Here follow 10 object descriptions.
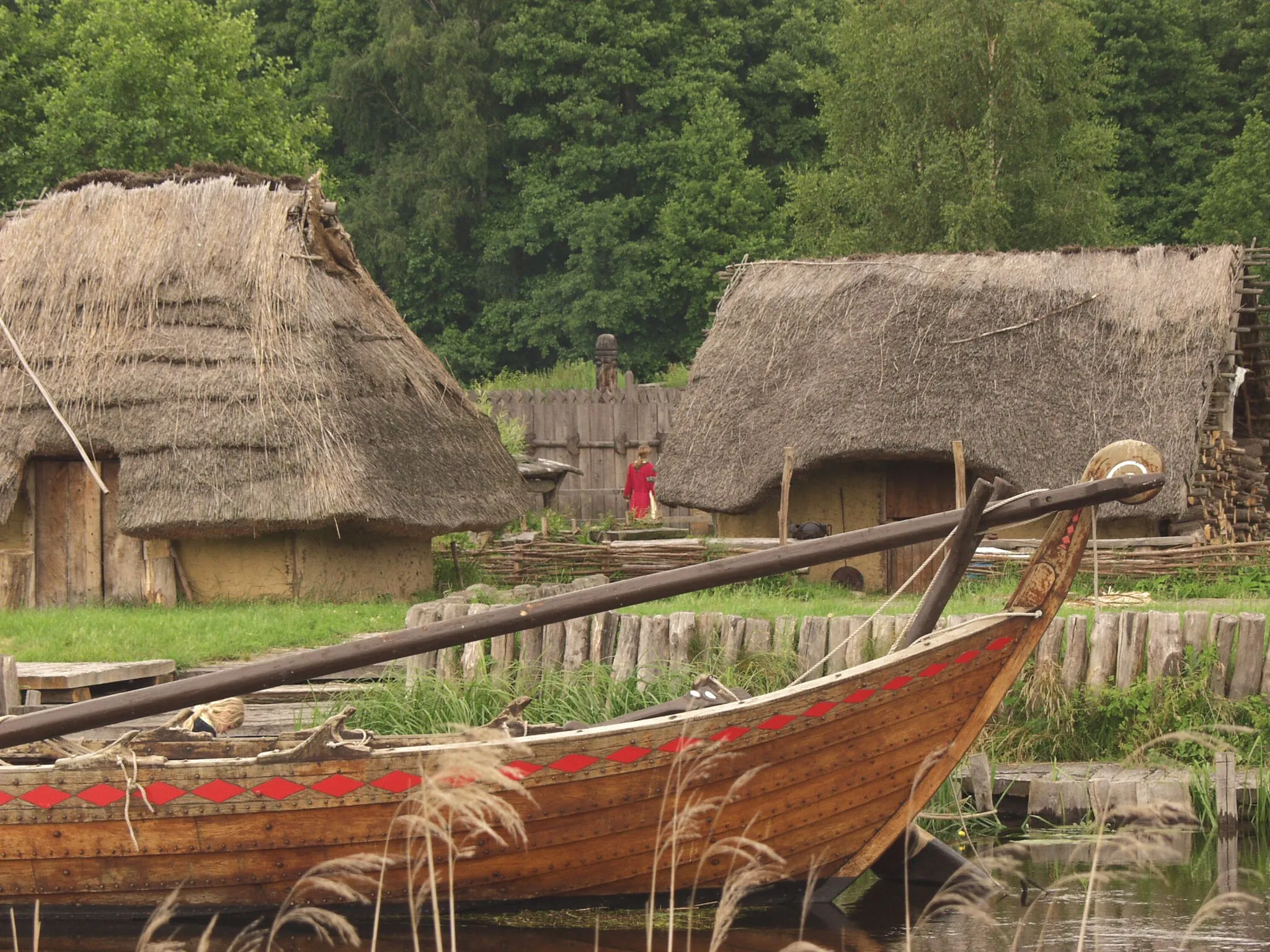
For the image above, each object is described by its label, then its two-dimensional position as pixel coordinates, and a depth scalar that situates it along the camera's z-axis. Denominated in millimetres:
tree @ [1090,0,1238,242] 64000
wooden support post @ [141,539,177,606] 29297
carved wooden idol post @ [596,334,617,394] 53625
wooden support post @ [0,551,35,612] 29469
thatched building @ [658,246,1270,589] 32625
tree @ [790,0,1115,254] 53281
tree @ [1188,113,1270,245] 55031
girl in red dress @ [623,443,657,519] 42500
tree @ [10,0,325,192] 53594
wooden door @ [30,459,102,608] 29641
